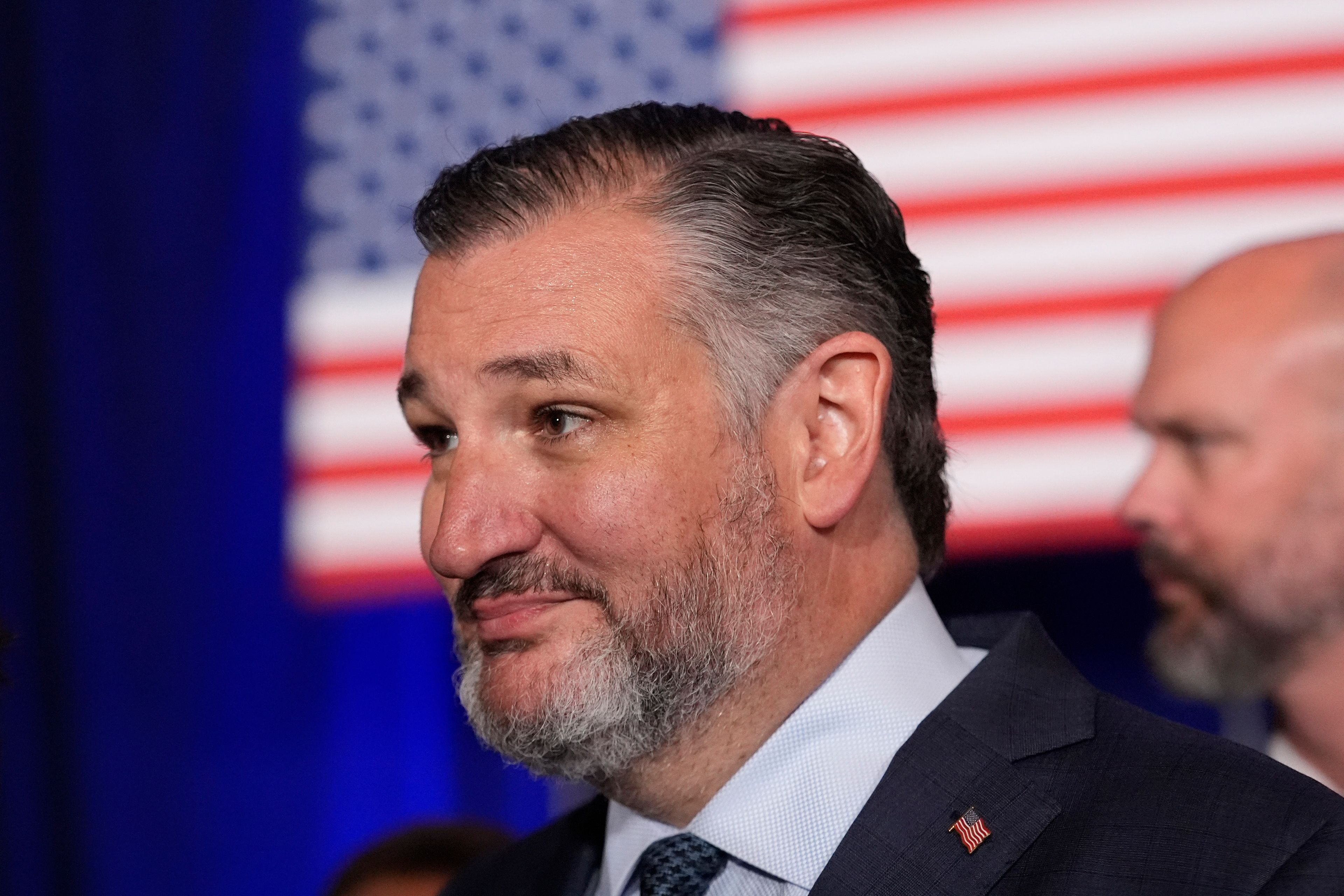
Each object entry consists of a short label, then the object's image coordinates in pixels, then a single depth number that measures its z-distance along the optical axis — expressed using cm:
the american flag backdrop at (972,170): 385
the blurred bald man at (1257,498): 355
